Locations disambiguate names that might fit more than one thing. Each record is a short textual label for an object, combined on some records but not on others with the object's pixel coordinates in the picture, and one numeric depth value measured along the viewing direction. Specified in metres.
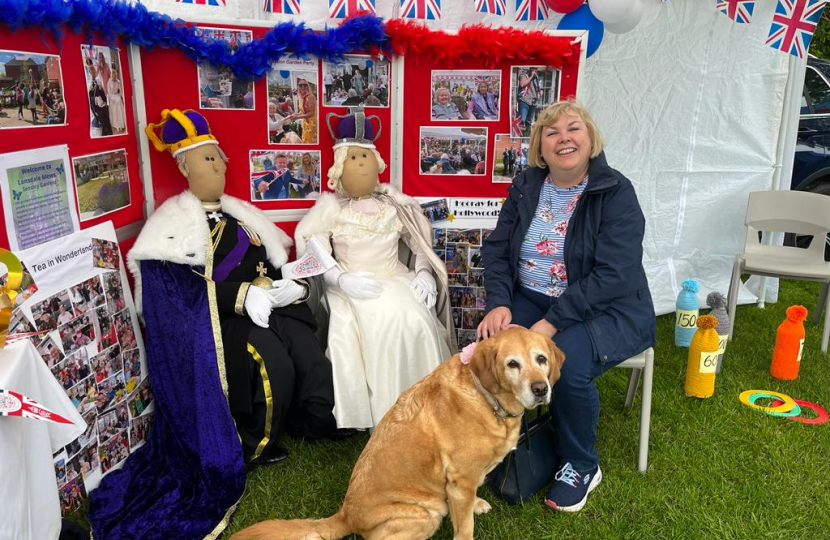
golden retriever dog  2.41
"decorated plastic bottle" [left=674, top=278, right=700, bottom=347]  4.55
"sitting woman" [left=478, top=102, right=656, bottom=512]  2.92
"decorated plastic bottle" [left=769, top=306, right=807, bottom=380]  4.16
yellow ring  3.83
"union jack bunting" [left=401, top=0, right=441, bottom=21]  3.91
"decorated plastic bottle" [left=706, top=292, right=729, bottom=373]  4.18
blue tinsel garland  2.63
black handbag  2.91
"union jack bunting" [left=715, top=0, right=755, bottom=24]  4.41
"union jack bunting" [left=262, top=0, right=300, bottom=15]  3.81
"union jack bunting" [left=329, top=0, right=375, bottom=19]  3.83
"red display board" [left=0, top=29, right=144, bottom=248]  2.47
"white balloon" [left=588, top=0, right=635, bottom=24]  3.56
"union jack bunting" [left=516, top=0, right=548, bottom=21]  4.00
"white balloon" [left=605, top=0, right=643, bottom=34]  3.72
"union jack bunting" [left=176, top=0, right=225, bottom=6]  3.68
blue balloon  3.85
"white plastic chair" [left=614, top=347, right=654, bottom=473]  3.08
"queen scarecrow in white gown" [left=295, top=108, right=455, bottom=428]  3.34
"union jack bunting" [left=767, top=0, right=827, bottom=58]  4.55
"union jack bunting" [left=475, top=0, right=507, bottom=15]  3.96
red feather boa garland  3.50
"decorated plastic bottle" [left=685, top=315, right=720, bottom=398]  3.86
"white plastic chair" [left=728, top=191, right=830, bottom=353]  4.63
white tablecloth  1.86
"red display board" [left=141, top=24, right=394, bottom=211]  3.29
